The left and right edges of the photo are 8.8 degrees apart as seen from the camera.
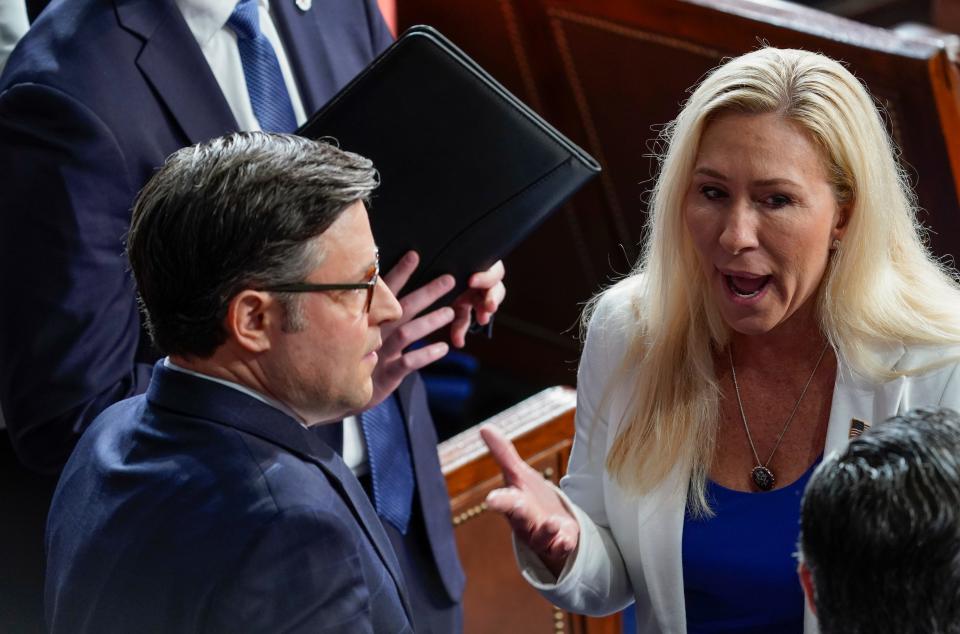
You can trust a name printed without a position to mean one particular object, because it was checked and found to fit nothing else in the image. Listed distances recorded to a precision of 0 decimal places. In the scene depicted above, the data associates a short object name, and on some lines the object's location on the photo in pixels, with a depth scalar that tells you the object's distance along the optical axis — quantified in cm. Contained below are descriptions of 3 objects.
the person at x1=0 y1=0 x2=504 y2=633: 550
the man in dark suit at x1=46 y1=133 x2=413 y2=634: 519
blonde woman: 548
